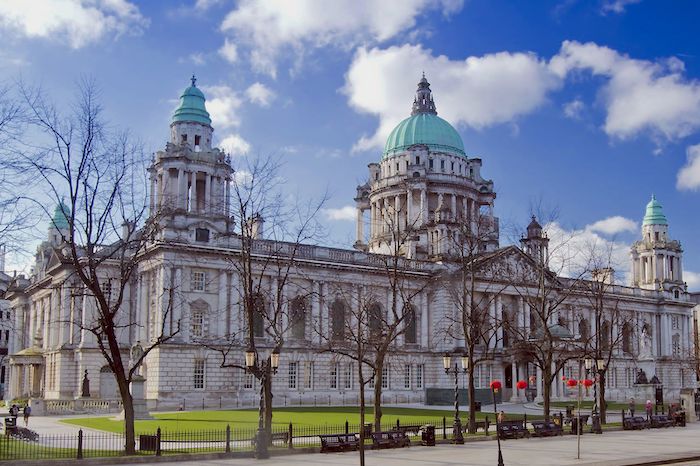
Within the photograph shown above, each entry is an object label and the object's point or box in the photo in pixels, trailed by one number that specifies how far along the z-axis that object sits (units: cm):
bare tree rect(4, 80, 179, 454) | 2994
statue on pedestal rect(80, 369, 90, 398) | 6184
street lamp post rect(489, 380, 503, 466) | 2767
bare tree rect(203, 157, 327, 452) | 6581
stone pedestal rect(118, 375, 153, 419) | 5031
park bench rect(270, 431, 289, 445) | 3384
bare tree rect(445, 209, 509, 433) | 7650
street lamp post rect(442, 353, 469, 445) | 3675
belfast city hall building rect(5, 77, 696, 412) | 6456
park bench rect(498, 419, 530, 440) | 3862
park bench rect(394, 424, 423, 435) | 3531
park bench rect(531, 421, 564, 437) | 4019
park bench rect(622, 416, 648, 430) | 4591
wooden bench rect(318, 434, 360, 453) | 3259
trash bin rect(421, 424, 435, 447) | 3553
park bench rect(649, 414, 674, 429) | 4747
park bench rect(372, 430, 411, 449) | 3406
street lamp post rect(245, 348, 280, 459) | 3055
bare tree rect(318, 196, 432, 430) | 6881
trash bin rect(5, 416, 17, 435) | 3569
